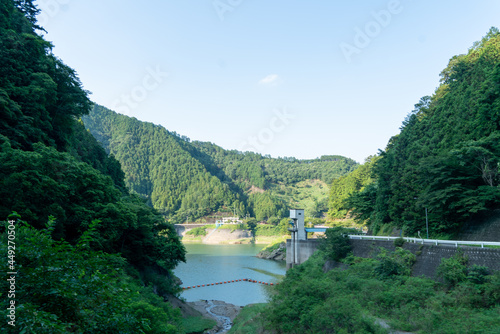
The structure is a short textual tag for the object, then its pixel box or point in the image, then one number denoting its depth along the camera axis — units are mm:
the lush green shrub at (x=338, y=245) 30027
